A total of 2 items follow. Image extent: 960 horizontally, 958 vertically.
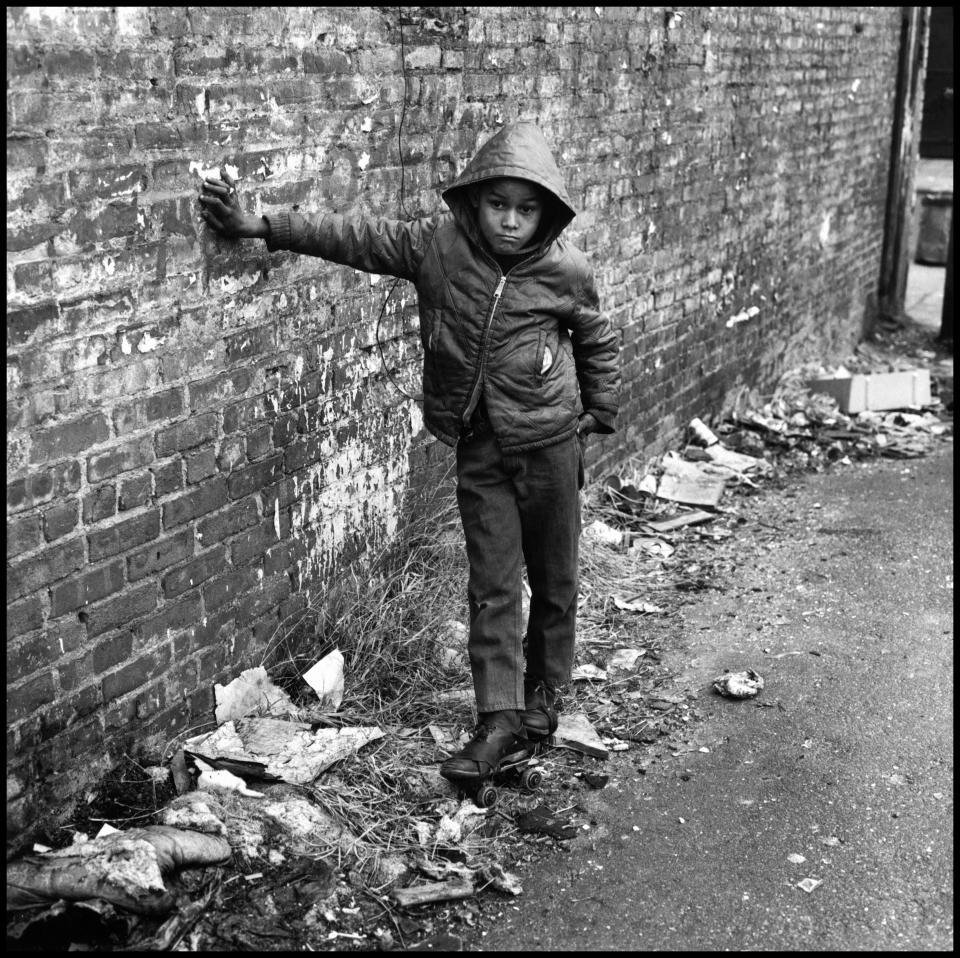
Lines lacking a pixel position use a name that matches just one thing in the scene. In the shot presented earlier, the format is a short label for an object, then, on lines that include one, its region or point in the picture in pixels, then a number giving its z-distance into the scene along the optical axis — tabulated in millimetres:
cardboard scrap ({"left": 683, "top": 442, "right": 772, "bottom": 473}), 7844
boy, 3818
